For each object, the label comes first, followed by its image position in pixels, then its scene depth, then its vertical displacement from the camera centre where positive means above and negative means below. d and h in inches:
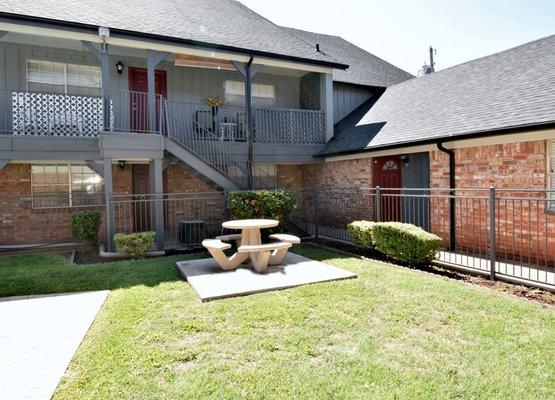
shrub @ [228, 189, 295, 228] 357.1 -8.2
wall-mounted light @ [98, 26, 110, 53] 334.0 +153.3
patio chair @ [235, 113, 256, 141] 457.2 +86.0
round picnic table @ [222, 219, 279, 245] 263.3 -23.2
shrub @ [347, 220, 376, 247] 315.3 -33.9
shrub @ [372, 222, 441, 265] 263.4 -36.8
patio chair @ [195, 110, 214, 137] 450.3 +97.4
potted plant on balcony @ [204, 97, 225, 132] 450.3 +119.1
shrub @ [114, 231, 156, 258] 316.2 -38.6
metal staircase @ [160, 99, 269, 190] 376.2 +52.3
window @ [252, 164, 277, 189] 516.6 +30.1
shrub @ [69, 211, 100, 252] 335.3 -23.7
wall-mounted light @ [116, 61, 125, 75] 428.1 +155.8
